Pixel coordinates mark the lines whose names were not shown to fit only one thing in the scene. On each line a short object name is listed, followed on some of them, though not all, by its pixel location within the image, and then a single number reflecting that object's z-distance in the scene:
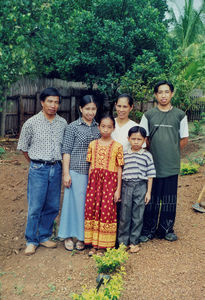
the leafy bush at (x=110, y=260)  3.13
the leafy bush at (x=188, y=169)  7.09
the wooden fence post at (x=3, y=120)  9.07
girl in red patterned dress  3.46
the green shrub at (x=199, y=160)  7.88
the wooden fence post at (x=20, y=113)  9.59
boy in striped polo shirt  3.54
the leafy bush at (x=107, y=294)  2.50
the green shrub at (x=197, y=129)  11.77
